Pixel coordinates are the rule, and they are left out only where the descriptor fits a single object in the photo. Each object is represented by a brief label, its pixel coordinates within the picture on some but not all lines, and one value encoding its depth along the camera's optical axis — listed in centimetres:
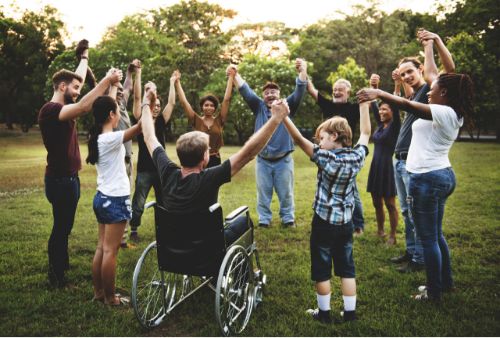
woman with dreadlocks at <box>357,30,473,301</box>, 306
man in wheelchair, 255
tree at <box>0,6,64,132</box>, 3444
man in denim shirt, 596
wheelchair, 276
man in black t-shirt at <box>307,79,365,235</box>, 529
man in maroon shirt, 368
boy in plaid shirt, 288
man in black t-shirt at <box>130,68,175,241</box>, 534
